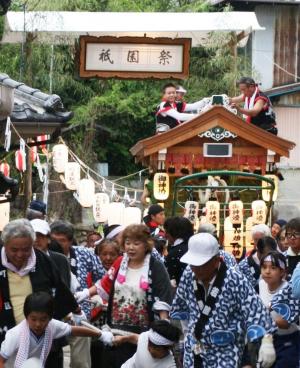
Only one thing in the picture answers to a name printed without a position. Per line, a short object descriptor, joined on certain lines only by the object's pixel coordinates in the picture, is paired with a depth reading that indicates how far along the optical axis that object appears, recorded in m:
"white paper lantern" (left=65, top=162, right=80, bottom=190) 27.84
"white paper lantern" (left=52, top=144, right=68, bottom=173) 27.47
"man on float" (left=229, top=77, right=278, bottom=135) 21.38
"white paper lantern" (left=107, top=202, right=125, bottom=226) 26.75
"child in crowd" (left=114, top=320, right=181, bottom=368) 9.78
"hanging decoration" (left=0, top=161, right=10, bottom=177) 22.78
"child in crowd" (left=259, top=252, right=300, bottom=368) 10.53
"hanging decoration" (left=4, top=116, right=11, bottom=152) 15.05
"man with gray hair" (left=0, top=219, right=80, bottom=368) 9.48
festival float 20.77
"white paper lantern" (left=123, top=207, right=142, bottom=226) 26.47
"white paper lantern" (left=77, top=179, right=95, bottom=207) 27.53
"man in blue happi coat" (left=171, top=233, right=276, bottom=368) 9.52
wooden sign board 25.12
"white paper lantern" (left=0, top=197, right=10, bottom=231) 22.11
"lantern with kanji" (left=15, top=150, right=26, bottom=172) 20.57
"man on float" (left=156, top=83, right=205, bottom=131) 21.89
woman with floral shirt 10.74
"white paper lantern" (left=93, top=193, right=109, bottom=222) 27.31
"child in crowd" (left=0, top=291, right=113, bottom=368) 9.05
